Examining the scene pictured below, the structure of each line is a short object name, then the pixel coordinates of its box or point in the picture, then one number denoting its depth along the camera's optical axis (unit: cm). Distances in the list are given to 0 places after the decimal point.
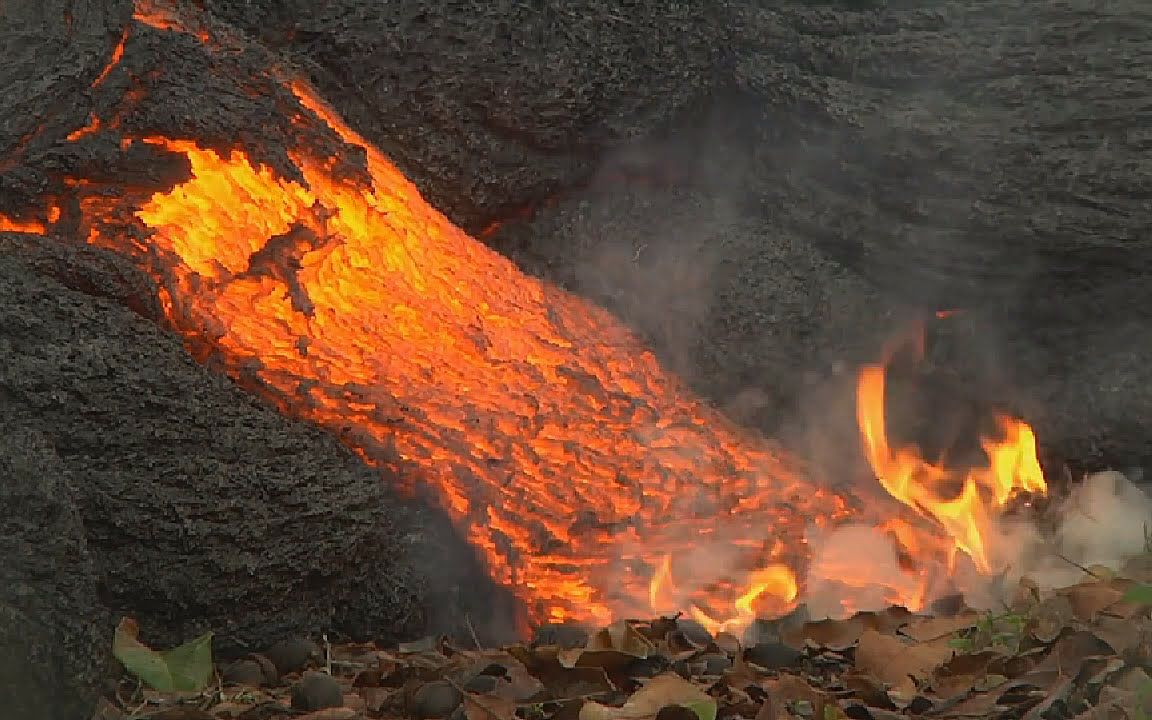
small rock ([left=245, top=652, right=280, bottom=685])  454
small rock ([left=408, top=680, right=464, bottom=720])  432
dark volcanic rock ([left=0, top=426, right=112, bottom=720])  428
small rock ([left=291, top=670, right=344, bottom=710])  433
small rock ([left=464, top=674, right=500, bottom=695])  436
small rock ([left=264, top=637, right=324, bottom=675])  458
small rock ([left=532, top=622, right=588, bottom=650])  470
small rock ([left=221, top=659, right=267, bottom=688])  451
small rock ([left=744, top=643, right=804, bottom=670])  455
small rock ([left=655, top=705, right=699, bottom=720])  424
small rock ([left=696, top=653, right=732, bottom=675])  448
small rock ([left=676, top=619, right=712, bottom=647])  471
